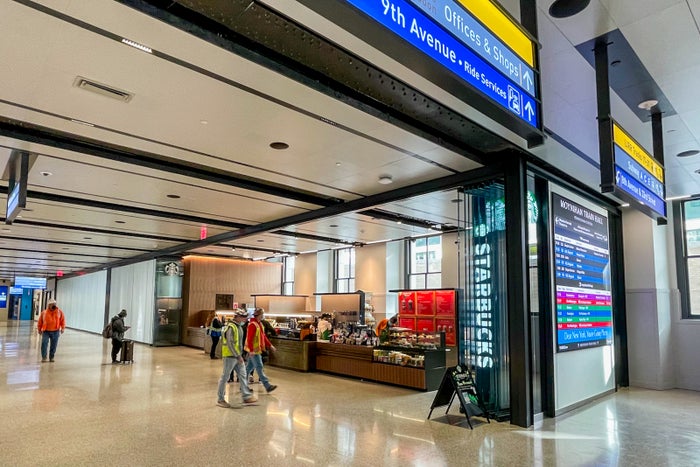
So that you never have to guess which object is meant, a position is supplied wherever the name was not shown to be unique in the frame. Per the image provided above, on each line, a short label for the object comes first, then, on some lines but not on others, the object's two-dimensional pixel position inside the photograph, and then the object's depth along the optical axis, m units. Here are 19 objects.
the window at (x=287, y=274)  19.66
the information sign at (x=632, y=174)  3.51
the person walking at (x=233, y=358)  6.96
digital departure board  6.80
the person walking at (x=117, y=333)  11.35
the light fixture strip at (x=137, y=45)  3.52
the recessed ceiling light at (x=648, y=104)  4.70
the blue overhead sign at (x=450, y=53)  1.75
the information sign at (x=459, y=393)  5.96
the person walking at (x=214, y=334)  12.77
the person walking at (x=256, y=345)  7.46
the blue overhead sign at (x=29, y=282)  32.97
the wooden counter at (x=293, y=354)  10.09
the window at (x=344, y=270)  16.97
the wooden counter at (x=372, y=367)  8.08
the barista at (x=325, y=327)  10.43
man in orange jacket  11.60
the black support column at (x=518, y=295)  5.88
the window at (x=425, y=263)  14.35
